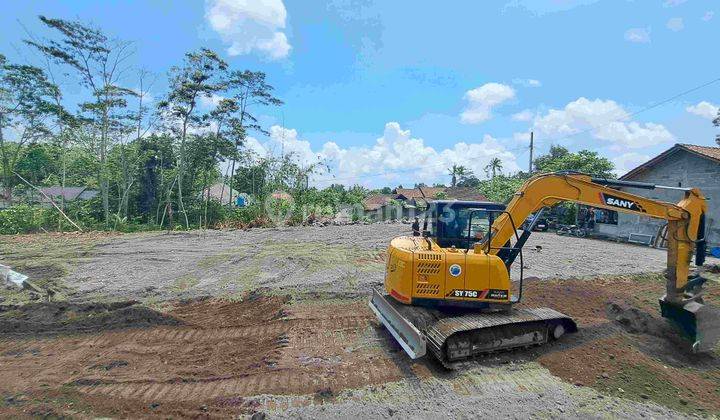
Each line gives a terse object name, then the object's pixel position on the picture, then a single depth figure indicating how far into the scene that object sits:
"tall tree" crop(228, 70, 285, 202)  27.12
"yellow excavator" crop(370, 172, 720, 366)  5.83
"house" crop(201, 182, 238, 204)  44.84
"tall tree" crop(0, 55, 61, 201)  20.89
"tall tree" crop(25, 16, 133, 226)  21.44
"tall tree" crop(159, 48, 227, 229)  24.16
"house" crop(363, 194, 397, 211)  42.03
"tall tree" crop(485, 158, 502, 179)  62.53
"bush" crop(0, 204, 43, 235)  22.28
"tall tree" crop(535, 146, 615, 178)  25.36
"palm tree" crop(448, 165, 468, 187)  71.25
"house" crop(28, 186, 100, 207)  26.59
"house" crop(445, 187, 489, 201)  35.91
